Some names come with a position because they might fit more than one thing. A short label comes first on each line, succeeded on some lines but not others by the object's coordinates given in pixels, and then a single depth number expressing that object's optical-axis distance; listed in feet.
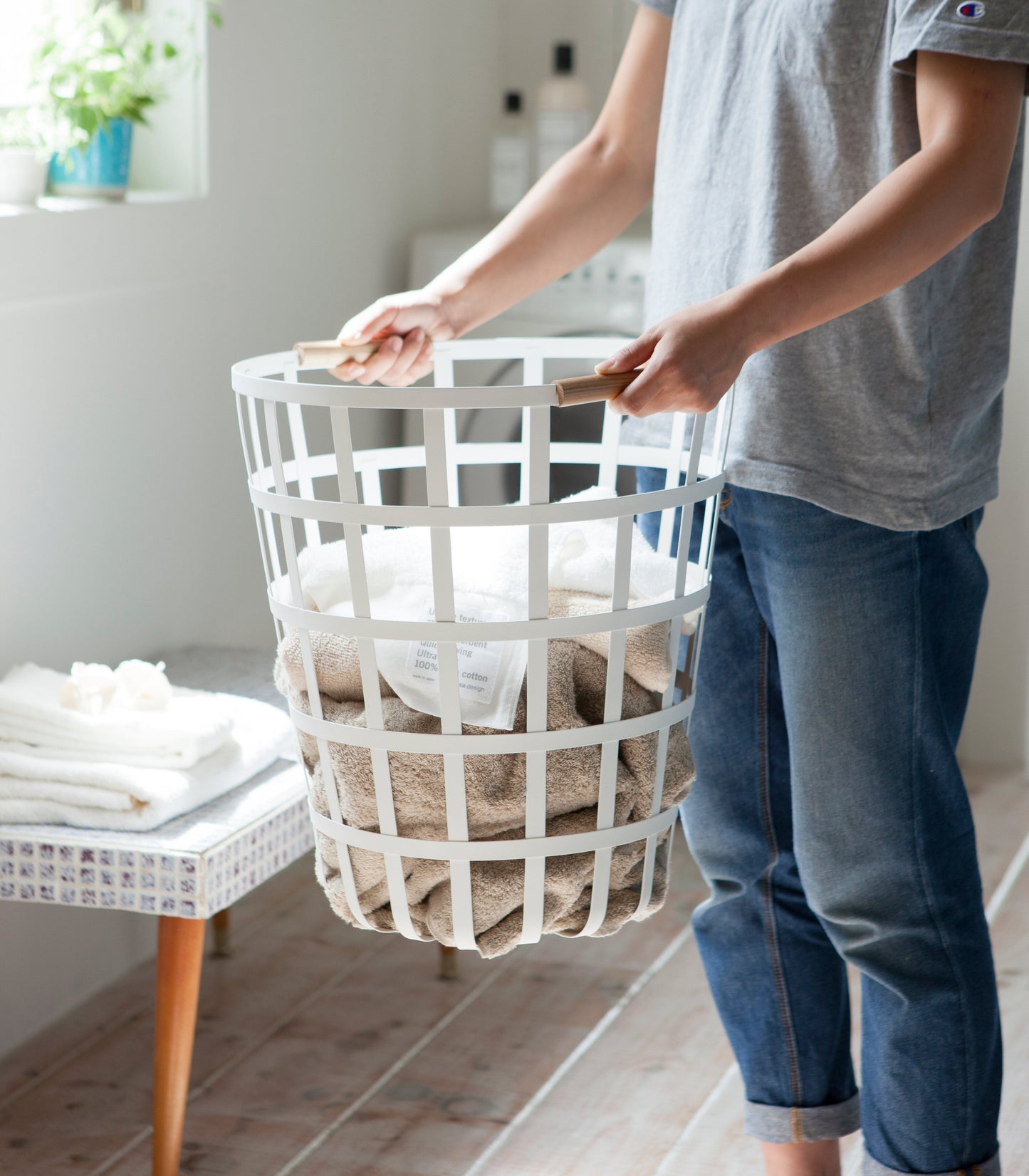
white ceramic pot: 11.00
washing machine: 14.48
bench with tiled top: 9.74
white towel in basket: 7.60
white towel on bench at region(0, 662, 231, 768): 10.12
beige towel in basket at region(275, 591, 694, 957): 7.63
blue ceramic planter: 11.42
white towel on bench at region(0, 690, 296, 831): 9.89
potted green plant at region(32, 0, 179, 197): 11.16
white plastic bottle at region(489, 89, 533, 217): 16.45
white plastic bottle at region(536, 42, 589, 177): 16.28
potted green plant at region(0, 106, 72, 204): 11.01
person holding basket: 8.42
